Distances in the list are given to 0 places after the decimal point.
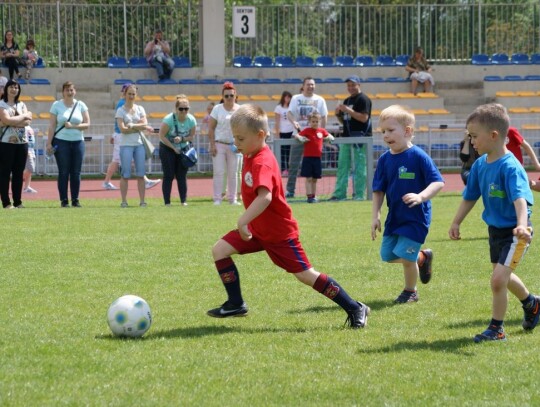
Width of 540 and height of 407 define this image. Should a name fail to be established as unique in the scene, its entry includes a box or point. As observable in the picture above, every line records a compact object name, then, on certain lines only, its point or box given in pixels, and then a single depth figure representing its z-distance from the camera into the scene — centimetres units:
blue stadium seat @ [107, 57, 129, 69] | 3036
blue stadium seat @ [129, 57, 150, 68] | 3044
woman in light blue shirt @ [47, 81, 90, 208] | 1576
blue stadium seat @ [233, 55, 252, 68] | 3149
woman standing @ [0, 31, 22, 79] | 2738
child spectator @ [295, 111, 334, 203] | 1762
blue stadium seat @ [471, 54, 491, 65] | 3269
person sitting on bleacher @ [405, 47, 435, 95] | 3038
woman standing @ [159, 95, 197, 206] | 1650
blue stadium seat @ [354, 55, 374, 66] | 3180
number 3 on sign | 3075
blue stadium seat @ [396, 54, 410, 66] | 3216
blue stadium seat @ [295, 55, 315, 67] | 3173
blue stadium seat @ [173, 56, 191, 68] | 3072
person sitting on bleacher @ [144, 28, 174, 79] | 2964
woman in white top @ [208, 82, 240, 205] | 1652
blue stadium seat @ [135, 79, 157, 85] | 2920
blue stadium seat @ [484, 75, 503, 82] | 3134
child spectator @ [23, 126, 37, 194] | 1917
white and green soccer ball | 612
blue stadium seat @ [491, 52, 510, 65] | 3281
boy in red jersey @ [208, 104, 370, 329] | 655
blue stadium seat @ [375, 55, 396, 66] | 3192
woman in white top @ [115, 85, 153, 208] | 1611
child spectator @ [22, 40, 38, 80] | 2842
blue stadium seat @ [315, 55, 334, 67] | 3189
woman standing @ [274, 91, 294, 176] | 2031
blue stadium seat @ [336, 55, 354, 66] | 3203
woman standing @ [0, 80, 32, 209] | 1530
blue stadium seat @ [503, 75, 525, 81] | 3126
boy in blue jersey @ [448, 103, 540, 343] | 603
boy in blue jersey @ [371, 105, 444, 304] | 742
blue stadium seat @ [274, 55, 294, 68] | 3162
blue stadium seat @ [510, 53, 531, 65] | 3306
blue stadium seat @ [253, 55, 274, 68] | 3152
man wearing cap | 1791
